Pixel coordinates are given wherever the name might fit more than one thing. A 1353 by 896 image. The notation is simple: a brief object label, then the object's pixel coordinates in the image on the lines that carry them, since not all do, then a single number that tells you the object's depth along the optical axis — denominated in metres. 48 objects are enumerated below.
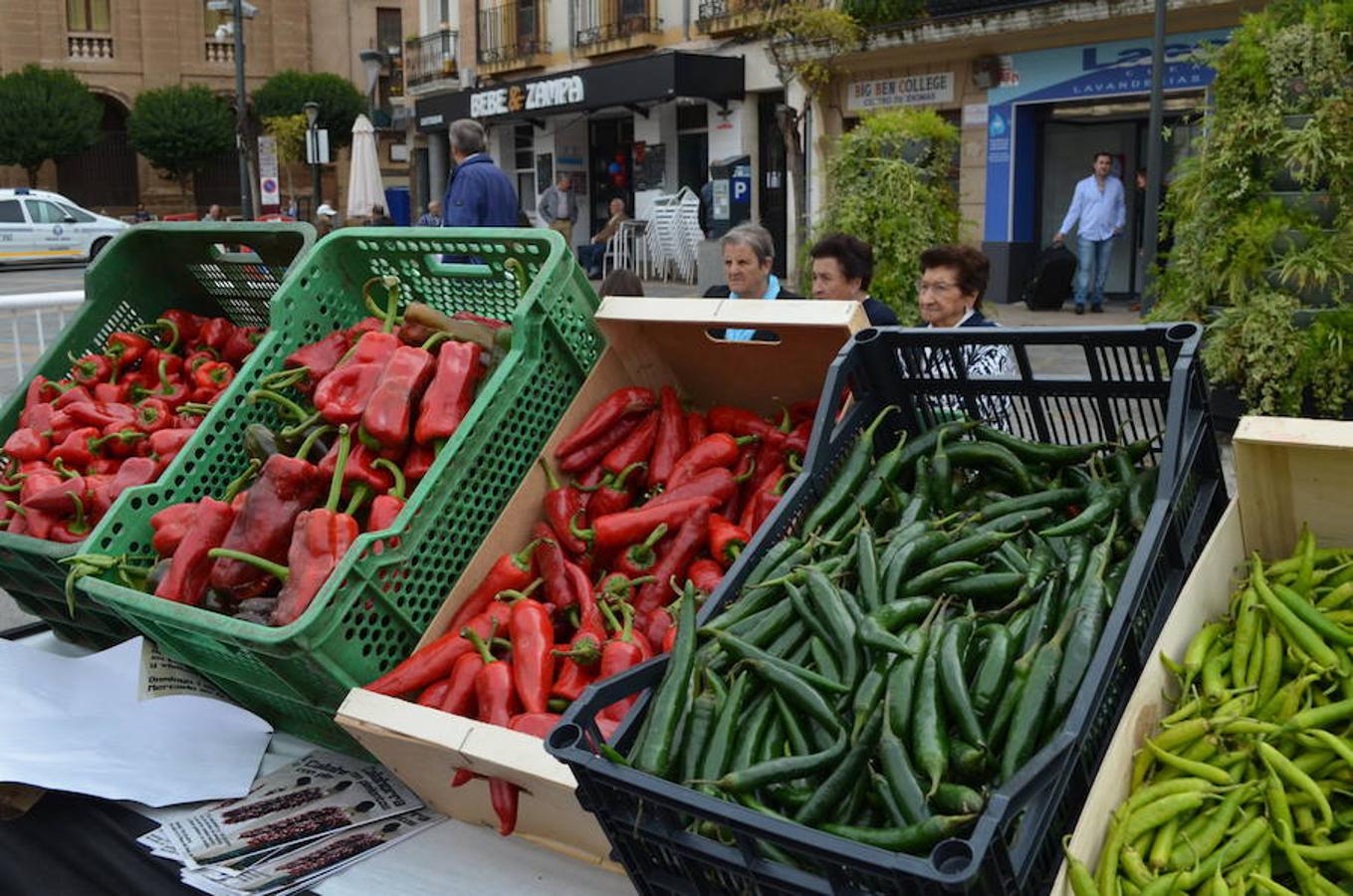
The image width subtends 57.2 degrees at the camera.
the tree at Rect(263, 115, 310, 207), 34.94
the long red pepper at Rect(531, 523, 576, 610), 2.83
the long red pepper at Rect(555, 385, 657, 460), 3.10
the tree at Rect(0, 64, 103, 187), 36.16
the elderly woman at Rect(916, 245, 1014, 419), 4.78
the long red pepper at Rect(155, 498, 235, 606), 2.75
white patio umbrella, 19.59
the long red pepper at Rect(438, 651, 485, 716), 2.52
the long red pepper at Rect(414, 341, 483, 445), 2.92
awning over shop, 22.75
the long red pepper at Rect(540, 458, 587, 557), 2.96
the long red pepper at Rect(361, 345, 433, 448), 2.94
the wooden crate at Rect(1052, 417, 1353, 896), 2.06
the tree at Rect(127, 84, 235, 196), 38.78
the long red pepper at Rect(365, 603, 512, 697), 2.54
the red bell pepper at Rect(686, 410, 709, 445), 3.29
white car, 28.05
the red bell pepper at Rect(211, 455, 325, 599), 2.79
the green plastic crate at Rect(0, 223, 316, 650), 4.09
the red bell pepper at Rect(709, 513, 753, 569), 2.85
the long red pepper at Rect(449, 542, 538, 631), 2.78
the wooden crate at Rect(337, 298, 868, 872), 2.10
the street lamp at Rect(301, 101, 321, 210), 22.97
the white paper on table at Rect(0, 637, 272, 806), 2.50
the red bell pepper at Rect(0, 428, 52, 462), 3.69
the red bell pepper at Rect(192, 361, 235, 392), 3.98
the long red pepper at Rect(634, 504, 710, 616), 2.83
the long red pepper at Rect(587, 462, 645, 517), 3.12
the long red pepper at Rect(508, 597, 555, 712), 2.50
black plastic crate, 1.51
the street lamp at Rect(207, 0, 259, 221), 23.14
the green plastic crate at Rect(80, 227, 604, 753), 2.48
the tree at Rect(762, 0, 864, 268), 18.78
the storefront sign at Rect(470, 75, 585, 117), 25.41
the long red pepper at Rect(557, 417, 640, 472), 3.09
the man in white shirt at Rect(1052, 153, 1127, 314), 15.68
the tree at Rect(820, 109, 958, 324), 9.79
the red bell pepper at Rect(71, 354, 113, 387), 4.12
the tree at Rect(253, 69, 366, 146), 39.84
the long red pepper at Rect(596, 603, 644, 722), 2.52
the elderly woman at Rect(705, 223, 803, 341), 5.22
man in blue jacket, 8.72
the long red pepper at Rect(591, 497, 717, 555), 2.96
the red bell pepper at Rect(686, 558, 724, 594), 2.80
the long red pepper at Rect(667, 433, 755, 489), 3.11
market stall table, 2.18
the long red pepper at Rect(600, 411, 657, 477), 3.15
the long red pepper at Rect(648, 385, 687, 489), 3.21
